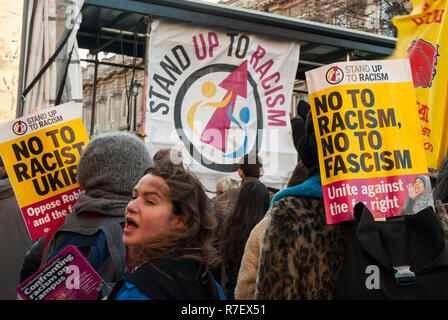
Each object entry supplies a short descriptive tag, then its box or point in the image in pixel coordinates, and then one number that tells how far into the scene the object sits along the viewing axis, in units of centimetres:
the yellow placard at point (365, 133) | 246
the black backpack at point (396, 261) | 215
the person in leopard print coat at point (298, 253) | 229
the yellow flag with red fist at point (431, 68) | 428
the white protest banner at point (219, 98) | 781
